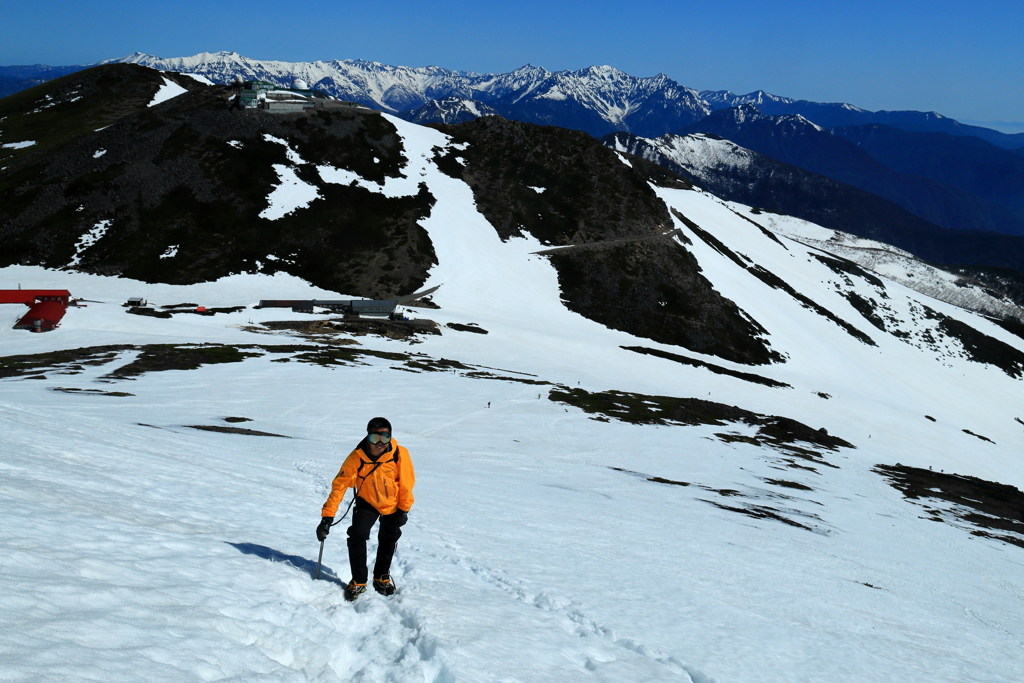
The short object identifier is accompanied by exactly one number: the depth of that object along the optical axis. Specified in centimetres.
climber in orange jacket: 1073
